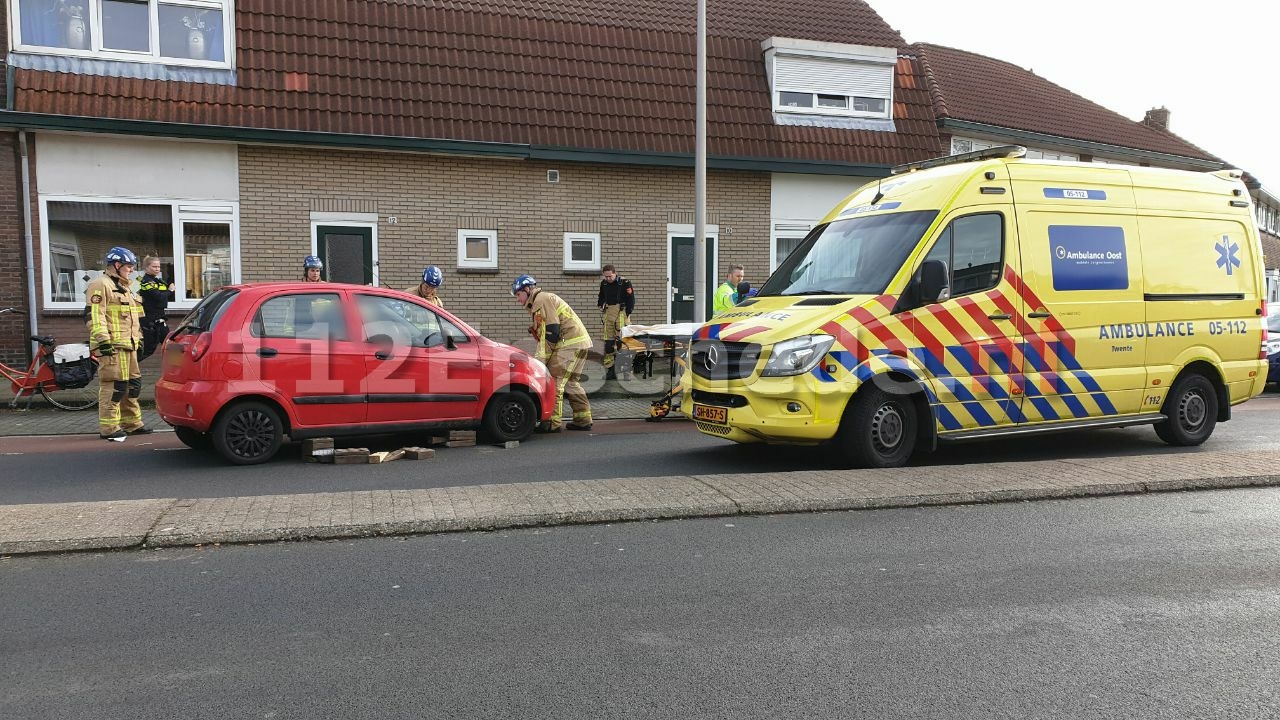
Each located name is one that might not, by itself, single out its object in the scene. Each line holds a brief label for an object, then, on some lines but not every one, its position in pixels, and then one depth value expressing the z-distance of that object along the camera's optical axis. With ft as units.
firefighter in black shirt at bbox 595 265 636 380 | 51.21
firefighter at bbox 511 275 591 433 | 34.09
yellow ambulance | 24.77
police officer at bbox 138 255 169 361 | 41.91
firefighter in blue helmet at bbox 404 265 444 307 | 39.83
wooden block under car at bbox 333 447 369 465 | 27.32
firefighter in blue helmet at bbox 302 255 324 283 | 38.55
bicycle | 37.91
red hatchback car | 26.63
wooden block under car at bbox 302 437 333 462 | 27.35
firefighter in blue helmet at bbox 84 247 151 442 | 31.86
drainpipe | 45.01
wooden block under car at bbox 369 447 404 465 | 27.30
